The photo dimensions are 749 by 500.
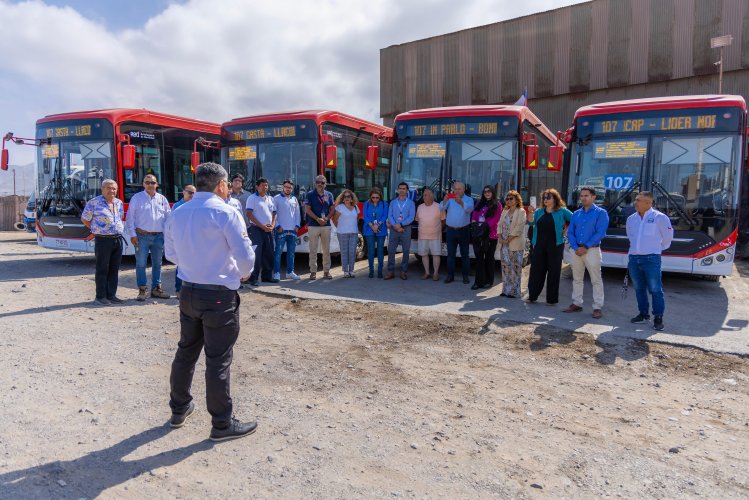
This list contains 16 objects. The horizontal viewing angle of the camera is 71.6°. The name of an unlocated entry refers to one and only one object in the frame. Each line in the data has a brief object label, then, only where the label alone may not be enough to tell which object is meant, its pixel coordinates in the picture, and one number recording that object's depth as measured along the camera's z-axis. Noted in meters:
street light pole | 12.74
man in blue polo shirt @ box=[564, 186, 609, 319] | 6.95
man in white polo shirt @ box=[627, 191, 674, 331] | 6.44
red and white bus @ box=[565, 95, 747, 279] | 8.23
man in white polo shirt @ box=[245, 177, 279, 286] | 8.98
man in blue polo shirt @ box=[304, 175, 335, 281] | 9.63
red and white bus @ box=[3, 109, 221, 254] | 10.88
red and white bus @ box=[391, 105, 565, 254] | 9.34
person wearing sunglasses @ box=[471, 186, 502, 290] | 8.71
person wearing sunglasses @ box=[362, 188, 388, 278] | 9.86
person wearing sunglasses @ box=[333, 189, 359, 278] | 9.70
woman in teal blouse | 7.43
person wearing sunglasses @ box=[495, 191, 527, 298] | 7.91
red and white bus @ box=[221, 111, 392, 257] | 10.59
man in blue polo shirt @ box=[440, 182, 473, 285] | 9.09
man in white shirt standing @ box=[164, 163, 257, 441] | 3.37
